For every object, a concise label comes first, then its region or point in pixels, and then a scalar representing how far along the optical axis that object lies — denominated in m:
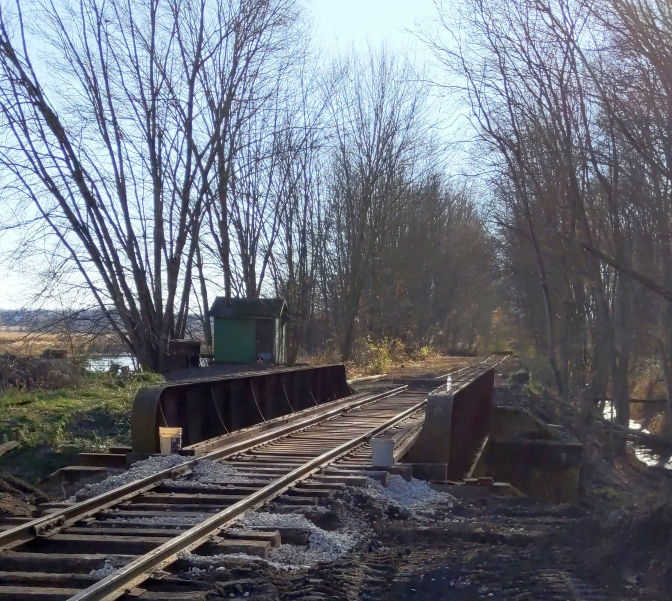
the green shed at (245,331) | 33.41
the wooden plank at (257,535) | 8.02
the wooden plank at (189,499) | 9.89
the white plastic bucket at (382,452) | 11.91
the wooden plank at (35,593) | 6.28
